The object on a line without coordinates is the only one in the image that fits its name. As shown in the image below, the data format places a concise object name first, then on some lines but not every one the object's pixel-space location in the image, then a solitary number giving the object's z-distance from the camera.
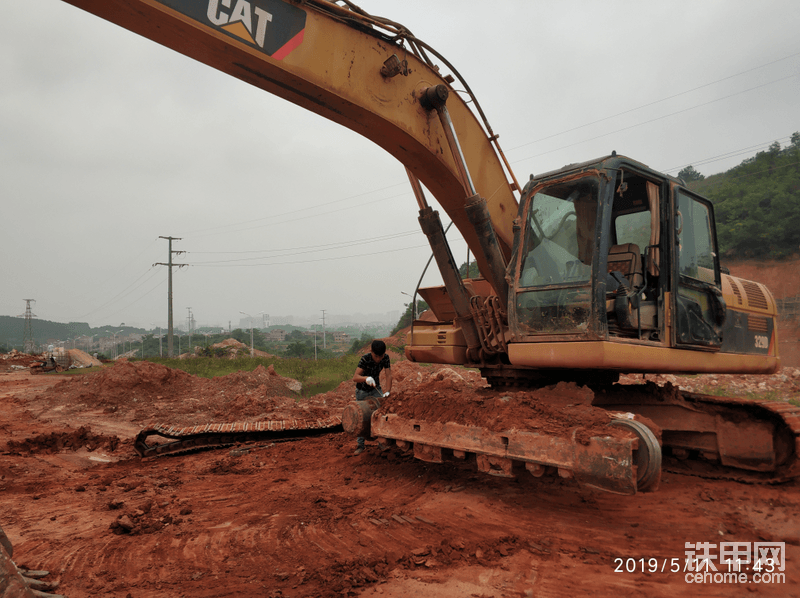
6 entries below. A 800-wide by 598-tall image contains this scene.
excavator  3.45
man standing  5.79
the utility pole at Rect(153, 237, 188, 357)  36.29
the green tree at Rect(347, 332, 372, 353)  38.39
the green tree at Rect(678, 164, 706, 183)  50.59
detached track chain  6.09
